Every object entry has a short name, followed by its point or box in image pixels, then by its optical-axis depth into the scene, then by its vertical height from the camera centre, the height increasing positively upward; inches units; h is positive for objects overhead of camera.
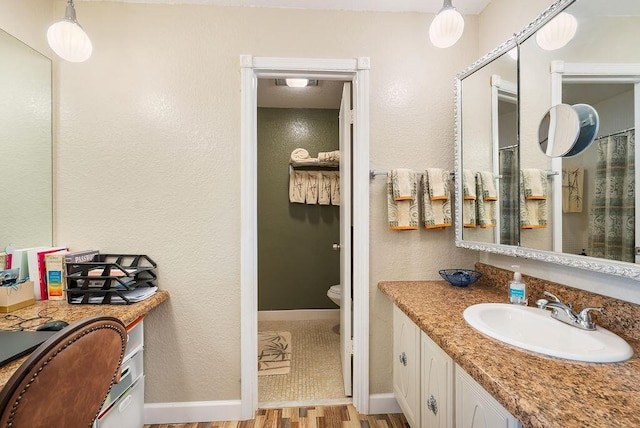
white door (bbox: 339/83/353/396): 78.6 -7.3
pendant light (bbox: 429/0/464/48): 51.4 +32.9
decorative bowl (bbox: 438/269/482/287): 66.3 -13.8
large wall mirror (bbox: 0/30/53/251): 58.6 +14.9
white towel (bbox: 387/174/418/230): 71.4 +0.6
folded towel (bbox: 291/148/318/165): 129.7 +25.2
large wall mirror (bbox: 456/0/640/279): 39.8 +9.8
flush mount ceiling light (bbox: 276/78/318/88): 109.3 +49.4
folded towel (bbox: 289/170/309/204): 135.9 +13.5
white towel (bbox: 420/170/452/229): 71.9 +2.0
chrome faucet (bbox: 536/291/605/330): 41.6 -14.6
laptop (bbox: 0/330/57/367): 36.4 -16.8
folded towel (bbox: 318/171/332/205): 136.3 +12.6
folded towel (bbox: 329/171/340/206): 135.9 +12.1
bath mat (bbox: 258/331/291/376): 94.7 -48.8
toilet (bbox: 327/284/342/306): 116.5 -30.9
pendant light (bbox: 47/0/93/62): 52.4 +31.8
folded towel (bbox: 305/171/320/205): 136.3 +13.0
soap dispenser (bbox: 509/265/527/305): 53.7 -13.8
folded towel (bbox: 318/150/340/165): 124.0 +24.3
